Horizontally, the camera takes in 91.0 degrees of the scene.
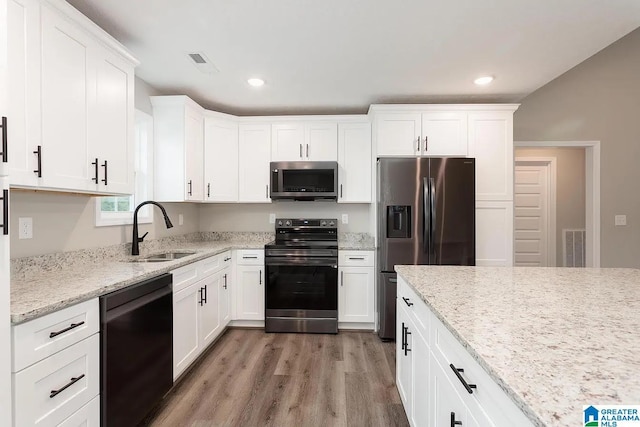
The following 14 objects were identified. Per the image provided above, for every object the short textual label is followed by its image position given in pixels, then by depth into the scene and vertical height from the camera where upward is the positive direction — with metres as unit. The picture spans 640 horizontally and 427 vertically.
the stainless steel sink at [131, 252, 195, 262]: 2.58 -0.36
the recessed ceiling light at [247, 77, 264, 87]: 2.85 +1.22
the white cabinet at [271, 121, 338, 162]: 3.56 +0.84
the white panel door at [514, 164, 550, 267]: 5.04 -0.02
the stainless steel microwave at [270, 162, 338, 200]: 3.44 +0.38
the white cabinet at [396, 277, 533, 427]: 0.79 -0.57
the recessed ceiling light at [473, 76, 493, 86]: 2.81 +1.22
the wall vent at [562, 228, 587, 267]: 4.88 -0.52
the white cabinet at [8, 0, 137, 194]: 1.39 +0.59
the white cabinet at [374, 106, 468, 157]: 3.22 +0.84
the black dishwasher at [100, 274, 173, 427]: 1.51 -0.74
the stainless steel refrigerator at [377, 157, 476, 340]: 3.03 +0.06
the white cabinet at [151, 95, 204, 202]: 3.01 +0.64
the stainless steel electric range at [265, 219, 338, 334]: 3.25 -0.77
